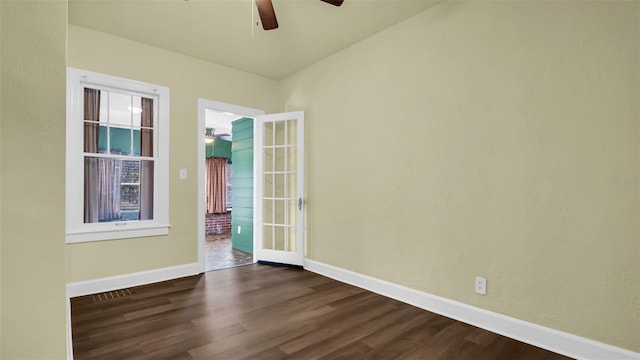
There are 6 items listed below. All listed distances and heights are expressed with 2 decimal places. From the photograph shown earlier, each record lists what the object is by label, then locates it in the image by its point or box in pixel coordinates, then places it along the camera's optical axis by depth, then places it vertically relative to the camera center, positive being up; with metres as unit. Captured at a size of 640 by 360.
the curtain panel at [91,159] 3.22 +0.25
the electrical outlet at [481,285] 2.40 -0.82
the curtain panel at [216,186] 8.14 -0.12
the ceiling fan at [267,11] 2.30 +1.31
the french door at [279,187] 4.13 -0.08
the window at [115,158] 3.11 +0.26
